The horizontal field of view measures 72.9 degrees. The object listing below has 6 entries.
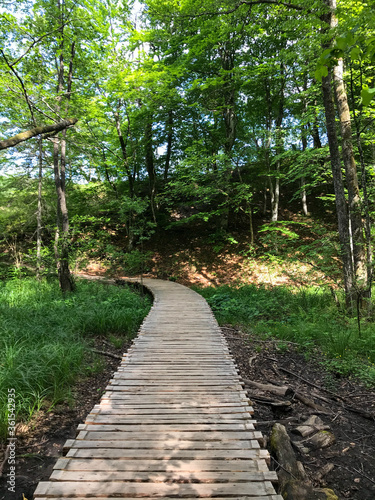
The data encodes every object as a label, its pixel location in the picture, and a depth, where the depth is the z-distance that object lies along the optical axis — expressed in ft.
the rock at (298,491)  7.68
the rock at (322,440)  10.39
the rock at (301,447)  10.05
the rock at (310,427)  10.99
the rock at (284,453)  8.73
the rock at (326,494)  7.82
